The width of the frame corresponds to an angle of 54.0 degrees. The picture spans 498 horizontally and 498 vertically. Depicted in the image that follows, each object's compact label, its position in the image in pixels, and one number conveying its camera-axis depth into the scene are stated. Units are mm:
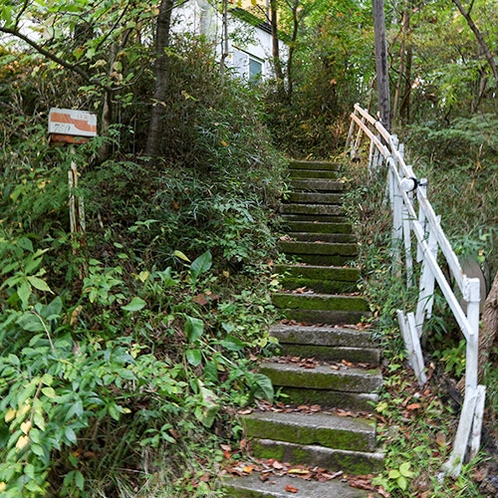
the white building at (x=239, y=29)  8875
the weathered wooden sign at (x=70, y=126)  3920
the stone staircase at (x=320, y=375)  3475
